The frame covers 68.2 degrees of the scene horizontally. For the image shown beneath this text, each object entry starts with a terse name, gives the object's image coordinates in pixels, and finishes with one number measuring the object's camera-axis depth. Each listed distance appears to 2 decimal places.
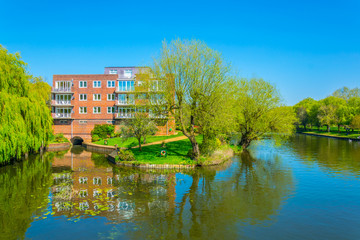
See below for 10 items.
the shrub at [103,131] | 60.19
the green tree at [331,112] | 88.75
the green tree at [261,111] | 43.00
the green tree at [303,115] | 108.19
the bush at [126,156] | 32.03
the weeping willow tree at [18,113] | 26.05
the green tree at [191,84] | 30.08
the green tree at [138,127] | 38.81
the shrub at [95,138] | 58.62
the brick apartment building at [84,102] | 61.84
